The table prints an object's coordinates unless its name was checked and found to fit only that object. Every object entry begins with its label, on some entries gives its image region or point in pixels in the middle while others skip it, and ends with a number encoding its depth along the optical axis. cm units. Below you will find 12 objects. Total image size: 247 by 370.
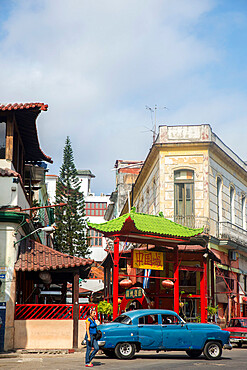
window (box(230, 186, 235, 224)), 3140
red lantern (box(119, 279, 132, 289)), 2162
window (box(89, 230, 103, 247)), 7361
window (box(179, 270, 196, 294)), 2661
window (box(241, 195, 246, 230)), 3400
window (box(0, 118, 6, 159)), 1859
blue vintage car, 1529
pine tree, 4553
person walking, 1380
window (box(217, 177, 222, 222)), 2892
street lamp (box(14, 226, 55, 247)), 1724
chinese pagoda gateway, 2133
